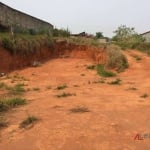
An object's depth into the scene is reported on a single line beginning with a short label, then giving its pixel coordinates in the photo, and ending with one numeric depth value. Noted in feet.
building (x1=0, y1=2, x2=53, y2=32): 34.83
